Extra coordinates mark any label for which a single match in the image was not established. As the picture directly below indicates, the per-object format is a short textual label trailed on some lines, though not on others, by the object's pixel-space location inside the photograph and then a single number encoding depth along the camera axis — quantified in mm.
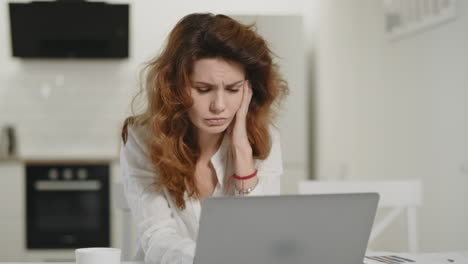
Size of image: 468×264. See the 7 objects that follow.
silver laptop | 1083
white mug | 1248
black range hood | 4863
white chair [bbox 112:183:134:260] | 2136
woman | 1628
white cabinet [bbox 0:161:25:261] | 4586
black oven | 4629
